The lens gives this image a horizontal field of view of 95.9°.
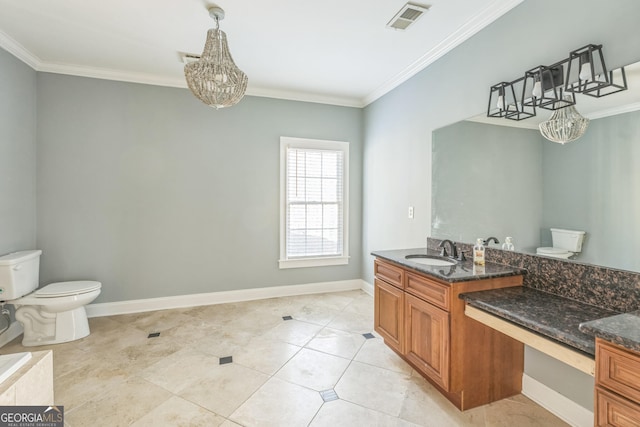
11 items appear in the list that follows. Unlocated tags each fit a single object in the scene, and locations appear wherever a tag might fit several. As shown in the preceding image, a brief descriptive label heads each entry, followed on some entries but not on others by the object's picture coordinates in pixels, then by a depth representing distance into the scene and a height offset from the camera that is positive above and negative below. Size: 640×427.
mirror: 1.40 +0.18
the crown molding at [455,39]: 2.02 +1.44
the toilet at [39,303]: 2.48 -0.85
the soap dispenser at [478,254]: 2.10 -0.32
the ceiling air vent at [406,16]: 2.08 +1.47
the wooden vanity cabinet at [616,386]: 0.95 -0.61
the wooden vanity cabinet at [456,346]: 1.74 -0.87
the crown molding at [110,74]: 3.02 +1.47
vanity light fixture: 1.50 +0.70
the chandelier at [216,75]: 1.98 +0.93
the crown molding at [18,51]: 2.51 +1.47
